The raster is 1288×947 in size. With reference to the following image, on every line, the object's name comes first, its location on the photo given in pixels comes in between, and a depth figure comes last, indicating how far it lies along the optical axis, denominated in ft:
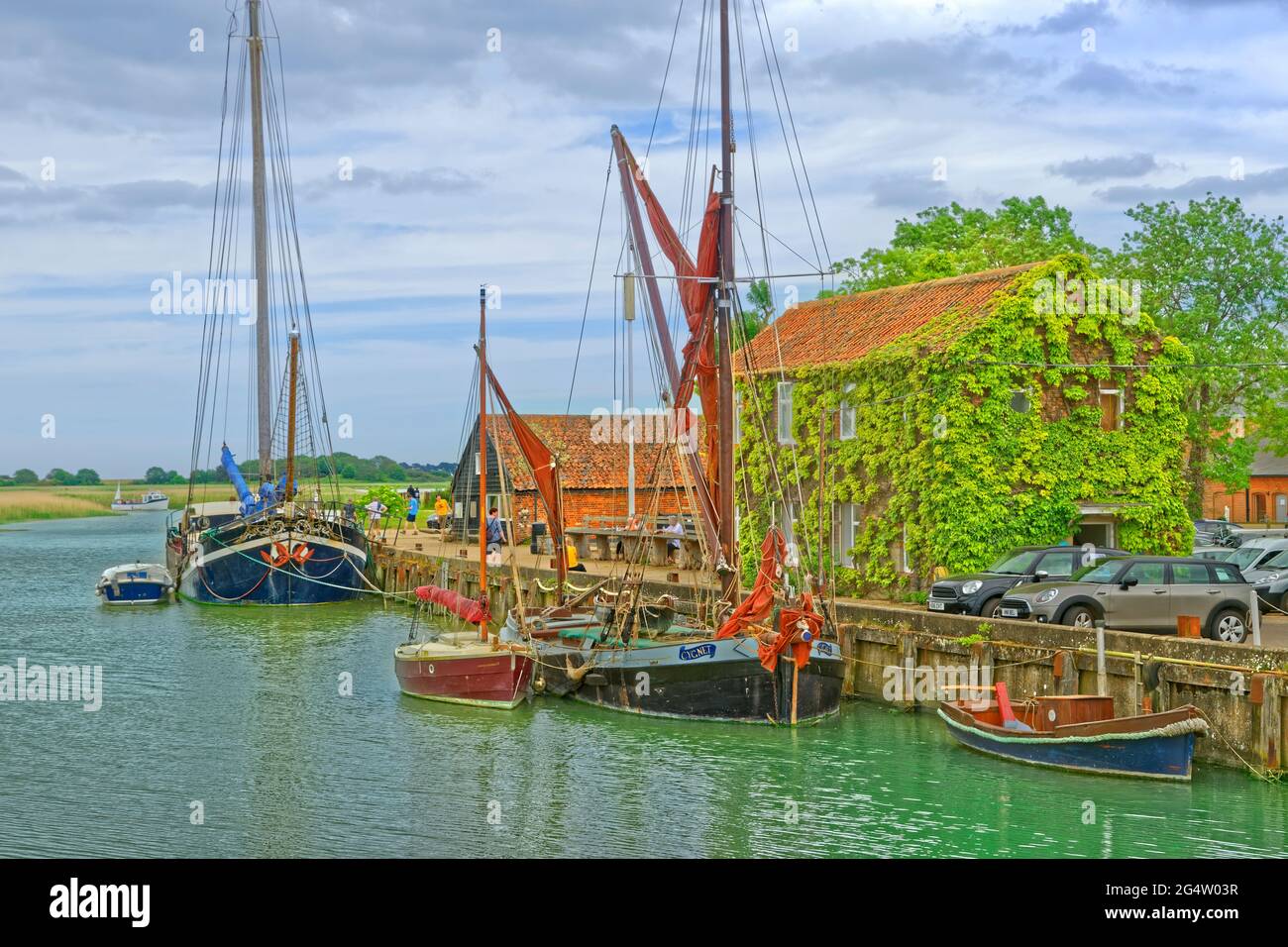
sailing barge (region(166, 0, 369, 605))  174.09
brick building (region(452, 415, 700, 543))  206.39
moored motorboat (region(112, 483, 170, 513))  600.80
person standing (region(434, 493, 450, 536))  227.34
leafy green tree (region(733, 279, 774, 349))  263.08
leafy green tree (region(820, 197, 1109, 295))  182.91
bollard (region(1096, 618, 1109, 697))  80.79
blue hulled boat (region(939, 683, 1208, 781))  73.51
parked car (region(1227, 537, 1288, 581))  119.44
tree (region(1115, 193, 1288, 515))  187.32
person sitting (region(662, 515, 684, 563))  162.20
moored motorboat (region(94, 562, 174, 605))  178.70
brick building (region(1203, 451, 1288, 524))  272.51
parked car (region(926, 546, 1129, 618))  97.19
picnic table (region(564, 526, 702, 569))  143.02
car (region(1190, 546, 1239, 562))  131.07
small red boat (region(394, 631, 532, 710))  100.99
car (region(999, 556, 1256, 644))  88.17
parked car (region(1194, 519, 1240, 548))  183.26
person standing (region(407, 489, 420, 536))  271.08
